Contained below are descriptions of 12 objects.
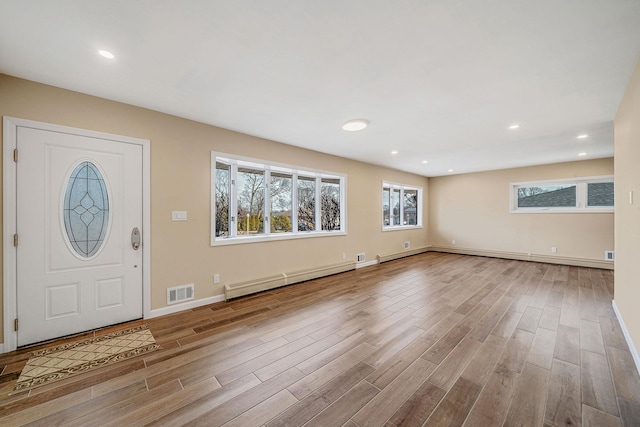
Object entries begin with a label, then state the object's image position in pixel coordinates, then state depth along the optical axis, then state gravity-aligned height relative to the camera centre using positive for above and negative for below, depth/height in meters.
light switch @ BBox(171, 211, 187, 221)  3.17 -0.04
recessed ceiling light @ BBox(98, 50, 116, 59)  1.94 +1.28
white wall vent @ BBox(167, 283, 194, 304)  3.14 -1.06
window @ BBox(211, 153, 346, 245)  3.80 +0.21
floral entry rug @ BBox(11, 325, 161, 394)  1.93 -1.29
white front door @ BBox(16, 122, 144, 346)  2.36 -0.21
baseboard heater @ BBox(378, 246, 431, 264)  6.24 -1.15
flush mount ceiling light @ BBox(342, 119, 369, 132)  3.32 +1.22
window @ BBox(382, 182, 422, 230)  6.89 +0.21
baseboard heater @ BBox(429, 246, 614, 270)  5.46 -1.12
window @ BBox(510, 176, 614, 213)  5.49 +0.43
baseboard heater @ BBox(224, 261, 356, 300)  3.62 -1.14
